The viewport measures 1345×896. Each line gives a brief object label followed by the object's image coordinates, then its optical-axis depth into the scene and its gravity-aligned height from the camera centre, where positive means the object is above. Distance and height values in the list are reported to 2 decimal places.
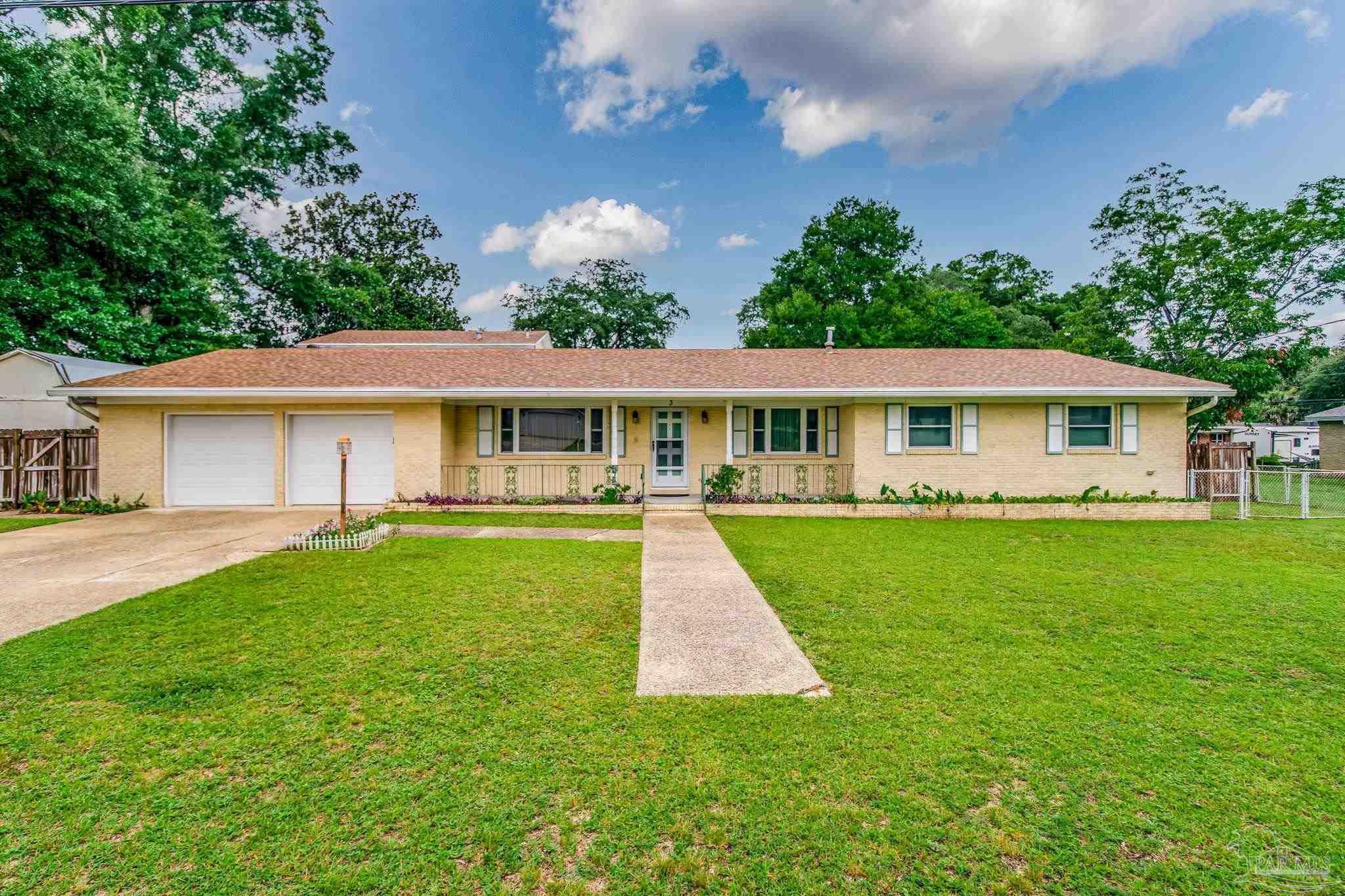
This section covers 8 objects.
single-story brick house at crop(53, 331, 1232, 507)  11.23 +0.79
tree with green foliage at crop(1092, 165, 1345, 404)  16.52 +6.04
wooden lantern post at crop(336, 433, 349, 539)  8.15 +0.19
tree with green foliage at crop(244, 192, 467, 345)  24.17 +10.52
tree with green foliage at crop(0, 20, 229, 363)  13.99 +6.64
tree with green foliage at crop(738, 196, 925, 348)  27.20 +9.90
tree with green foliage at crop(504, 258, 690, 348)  32.31 +9.25
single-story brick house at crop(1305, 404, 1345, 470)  22.81 +1.17
